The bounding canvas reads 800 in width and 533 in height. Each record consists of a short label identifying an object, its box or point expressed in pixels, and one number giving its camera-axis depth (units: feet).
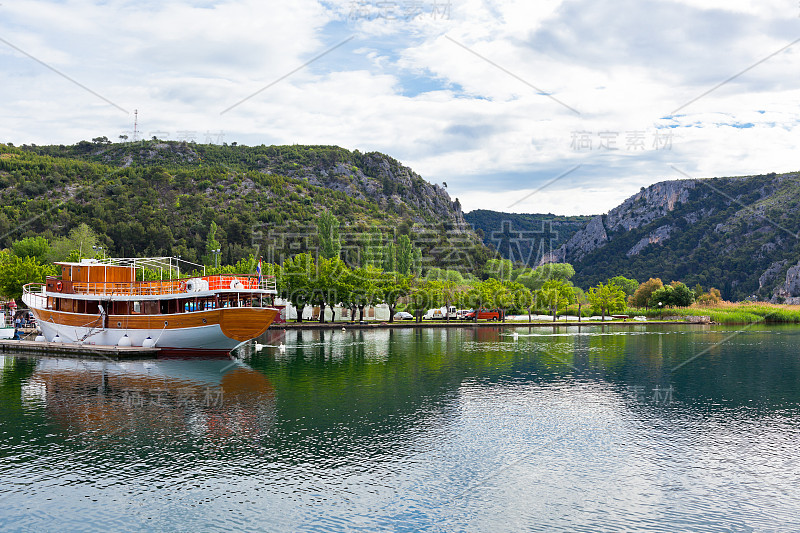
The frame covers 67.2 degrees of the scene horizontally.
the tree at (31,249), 378.32
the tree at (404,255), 515.91
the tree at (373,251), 491.76
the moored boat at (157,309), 199.52
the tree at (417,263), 547.90
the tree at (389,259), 507.30
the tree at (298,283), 333.21
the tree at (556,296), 411.75
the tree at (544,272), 604.25
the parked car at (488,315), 401.19
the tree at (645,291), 497.05
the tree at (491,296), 389.19
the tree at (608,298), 424.05
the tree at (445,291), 373.63
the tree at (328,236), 453.58
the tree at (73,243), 386.93
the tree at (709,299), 494.42
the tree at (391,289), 351.67
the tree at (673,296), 469.16
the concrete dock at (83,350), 195.83
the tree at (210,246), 491.63
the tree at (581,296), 516.94
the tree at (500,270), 563.73
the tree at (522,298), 418.10
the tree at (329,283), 333.21
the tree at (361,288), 337.31
